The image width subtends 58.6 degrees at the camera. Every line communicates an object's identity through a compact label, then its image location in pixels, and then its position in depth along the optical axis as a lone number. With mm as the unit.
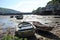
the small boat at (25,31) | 6822
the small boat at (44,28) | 8363
